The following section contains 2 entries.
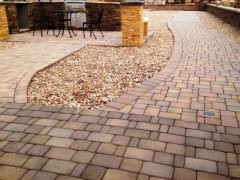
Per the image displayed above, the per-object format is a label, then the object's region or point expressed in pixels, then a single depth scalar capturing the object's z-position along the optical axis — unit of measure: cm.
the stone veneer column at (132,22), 550
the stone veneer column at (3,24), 657
